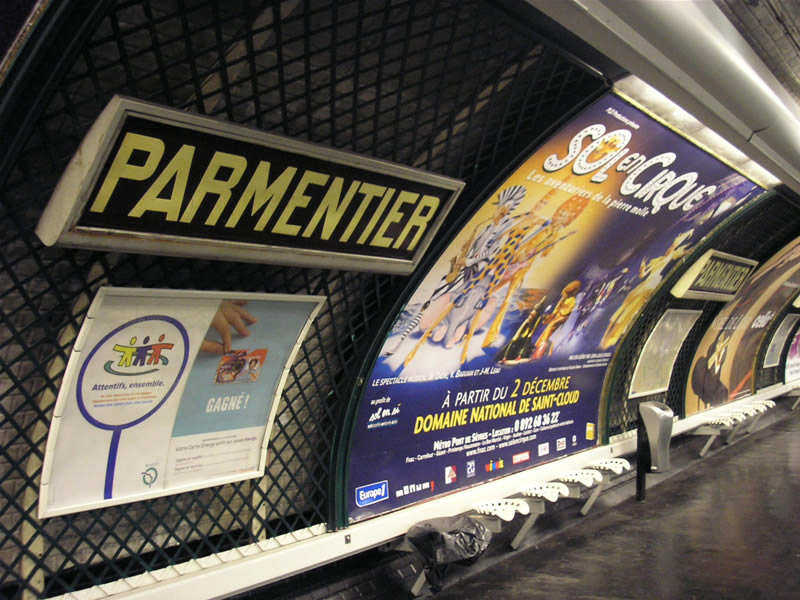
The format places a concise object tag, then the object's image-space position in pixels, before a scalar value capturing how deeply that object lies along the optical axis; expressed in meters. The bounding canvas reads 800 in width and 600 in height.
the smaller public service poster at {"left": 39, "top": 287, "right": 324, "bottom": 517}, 2.09
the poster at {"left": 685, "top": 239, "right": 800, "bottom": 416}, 7.14
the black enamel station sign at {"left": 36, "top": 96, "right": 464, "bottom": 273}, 1.68
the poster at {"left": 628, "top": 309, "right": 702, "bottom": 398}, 5.97
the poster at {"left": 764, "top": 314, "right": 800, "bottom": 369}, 9.57
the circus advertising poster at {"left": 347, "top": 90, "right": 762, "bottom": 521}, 3.20
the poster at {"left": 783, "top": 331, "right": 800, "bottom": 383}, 10.70
